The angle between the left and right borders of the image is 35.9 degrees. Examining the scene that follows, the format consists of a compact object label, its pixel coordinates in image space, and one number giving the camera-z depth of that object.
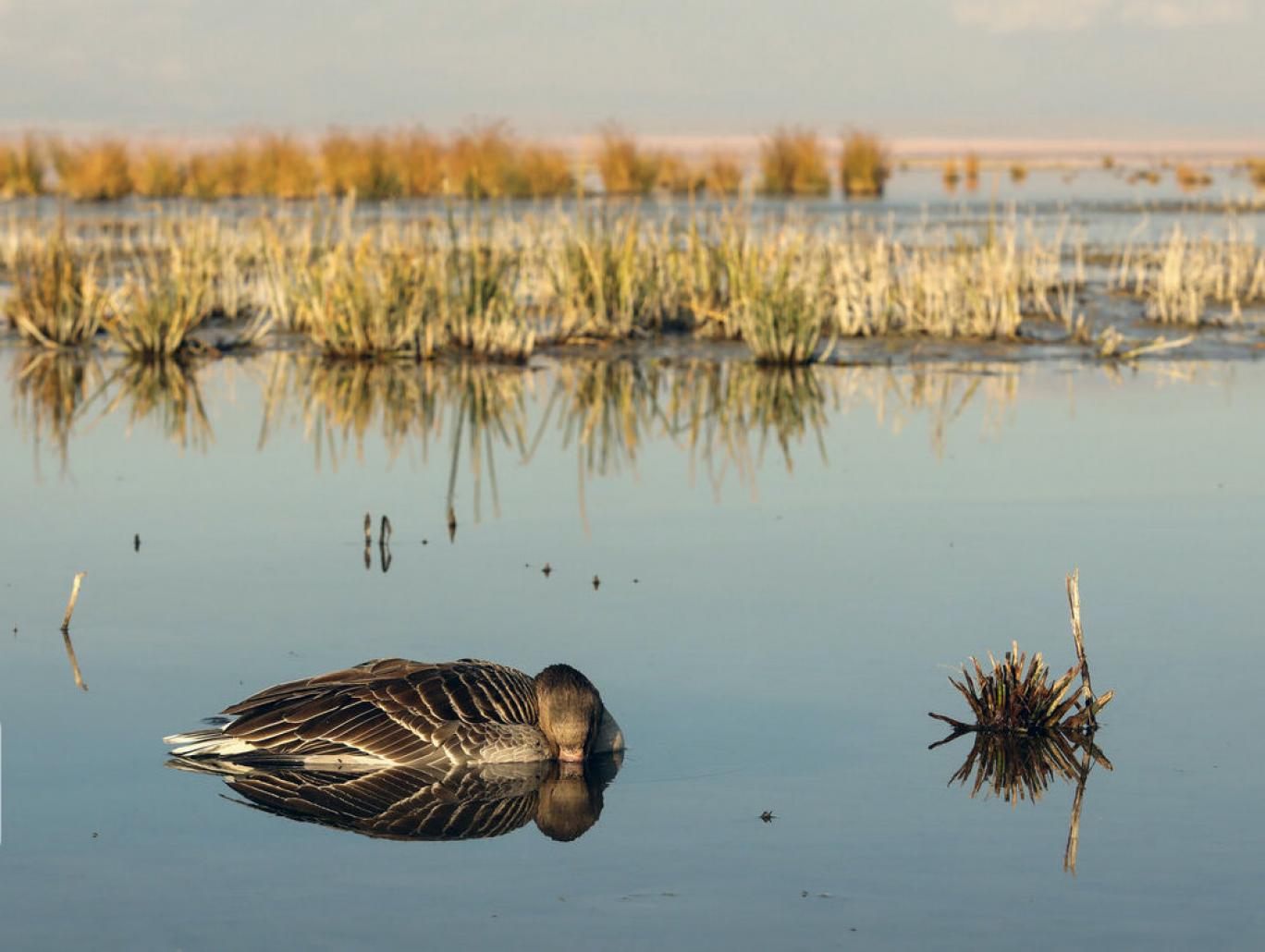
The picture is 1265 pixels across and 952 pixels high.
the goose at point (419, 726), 6.74
